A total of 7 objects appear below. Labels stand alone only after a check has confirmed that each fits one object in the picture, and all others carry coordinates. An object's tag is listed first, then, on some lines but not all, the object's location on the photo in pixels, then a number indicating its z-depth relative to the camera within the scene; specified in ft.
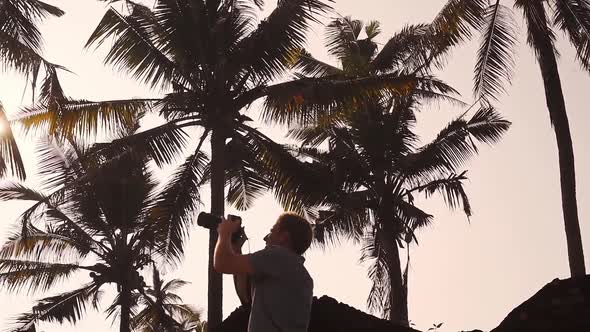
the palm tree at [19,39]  45.78
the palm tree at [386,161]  74.23
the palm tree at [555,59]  48.14
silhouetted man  14.89
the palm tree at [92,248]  81.05
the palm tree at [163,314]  82.74
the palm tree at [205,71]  55.11
